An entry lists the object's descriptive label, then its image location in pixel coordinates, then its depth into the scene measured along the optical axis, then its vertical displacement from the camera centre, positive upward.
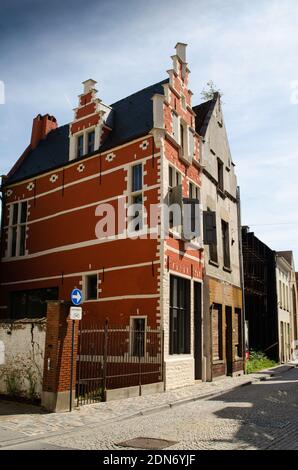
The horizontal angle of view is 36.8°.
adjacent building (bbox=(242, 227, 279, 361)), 31.05 +1.56
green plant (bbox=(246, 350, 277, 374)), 25.25 -2.55
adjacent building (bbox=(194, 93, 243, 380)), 19.75 +3.37
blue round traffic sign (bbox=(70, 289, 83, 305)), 10.95 +0.53
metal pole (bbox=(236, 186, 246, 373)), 24.09 +2.55
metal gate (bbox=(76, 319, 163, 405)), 15.02 -1.26
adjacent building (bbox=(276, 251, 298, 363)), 34.09 +1.18
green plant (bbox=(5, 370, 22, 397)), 11.87 -1.71
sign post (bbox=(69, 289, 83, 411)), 10.93 +0.15
